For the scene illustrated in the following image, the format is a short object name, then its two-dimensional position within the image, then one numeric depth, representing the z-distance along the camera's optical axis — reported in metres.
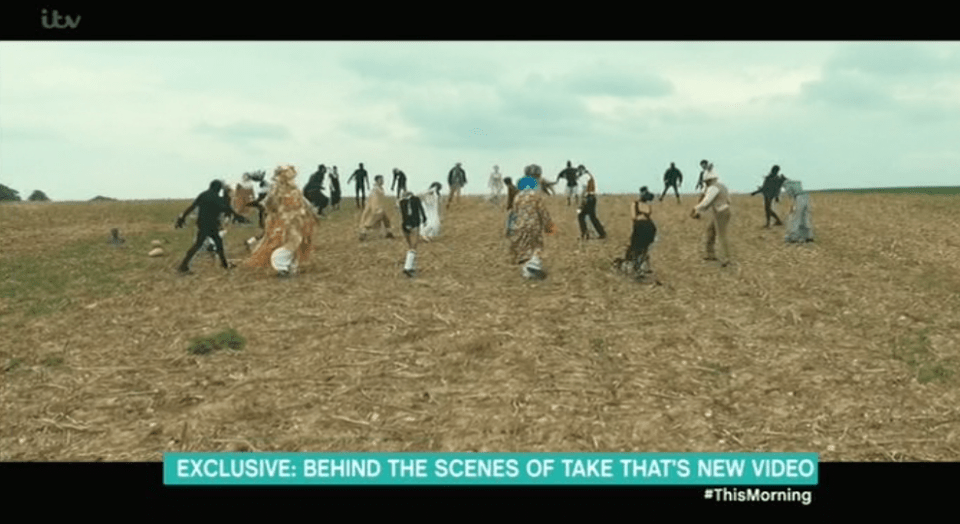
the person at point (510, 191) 24.52
